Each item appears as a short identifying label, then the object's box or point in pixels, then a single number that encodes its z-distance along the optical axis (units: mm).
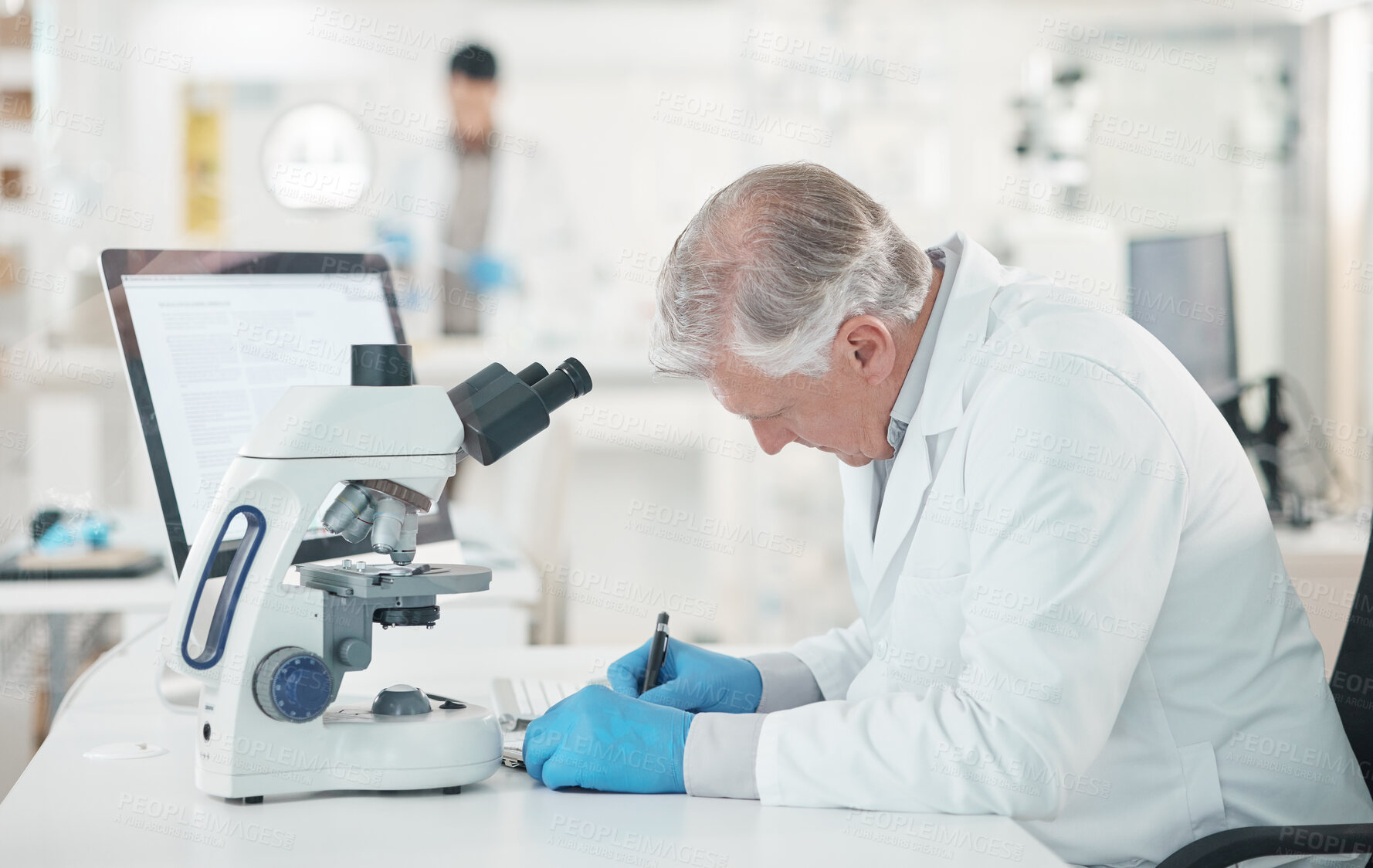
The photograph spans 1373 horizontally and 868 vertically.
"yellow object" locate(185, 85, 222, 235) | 5848
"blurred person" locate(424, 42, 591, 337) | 4469
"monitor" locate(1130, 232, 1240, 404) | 2441
